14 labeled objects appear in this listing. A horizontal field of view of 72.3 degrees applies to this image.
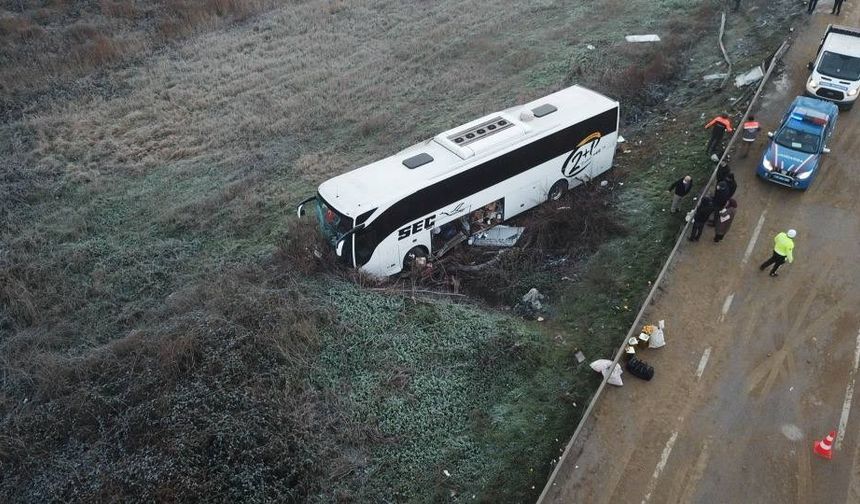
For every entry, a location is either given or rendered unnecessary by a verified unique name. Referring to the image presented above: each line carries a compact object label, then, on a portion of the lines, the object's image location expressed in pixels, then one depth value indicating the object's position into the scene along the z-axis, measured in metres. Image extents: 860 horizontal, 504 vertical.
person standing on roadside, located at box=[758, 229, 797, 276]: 12.89
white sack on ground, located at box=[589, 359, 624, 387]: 11.93
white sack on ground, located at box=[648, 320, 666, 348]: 12.45
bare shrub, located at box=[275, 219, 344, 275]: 15.30
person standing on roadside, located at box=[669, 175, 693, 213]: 14.95
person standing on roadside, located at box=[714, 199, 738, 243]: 14.07
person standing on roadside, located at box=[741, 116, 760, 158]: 16.61
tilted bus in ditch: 14.65
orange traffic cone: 10.44
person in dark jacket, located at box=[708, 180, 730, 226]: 13.80
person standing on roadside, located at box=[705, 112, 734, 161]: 16.97
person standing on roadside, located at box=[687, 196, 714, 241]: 13.85
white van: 18.34
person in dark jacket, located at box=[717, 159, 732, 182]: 15.01
